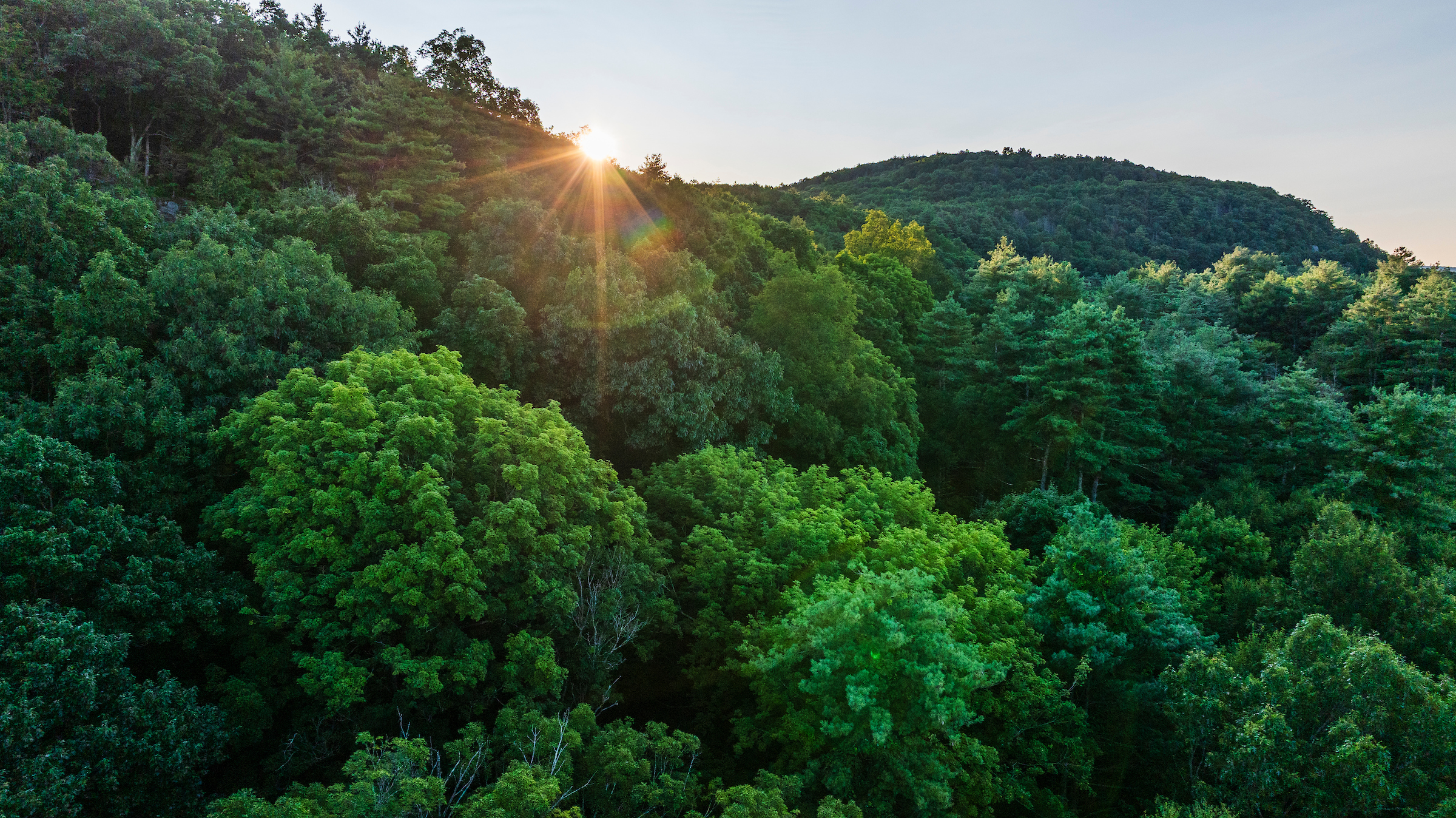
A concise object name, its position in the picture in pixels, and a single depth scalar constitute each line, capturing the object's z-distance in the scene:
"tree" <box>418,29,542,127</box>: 38.28
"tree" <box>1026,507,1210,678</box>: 17.30
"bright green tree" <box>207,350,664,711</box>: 12.30
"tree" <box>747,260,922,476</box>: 29.84
